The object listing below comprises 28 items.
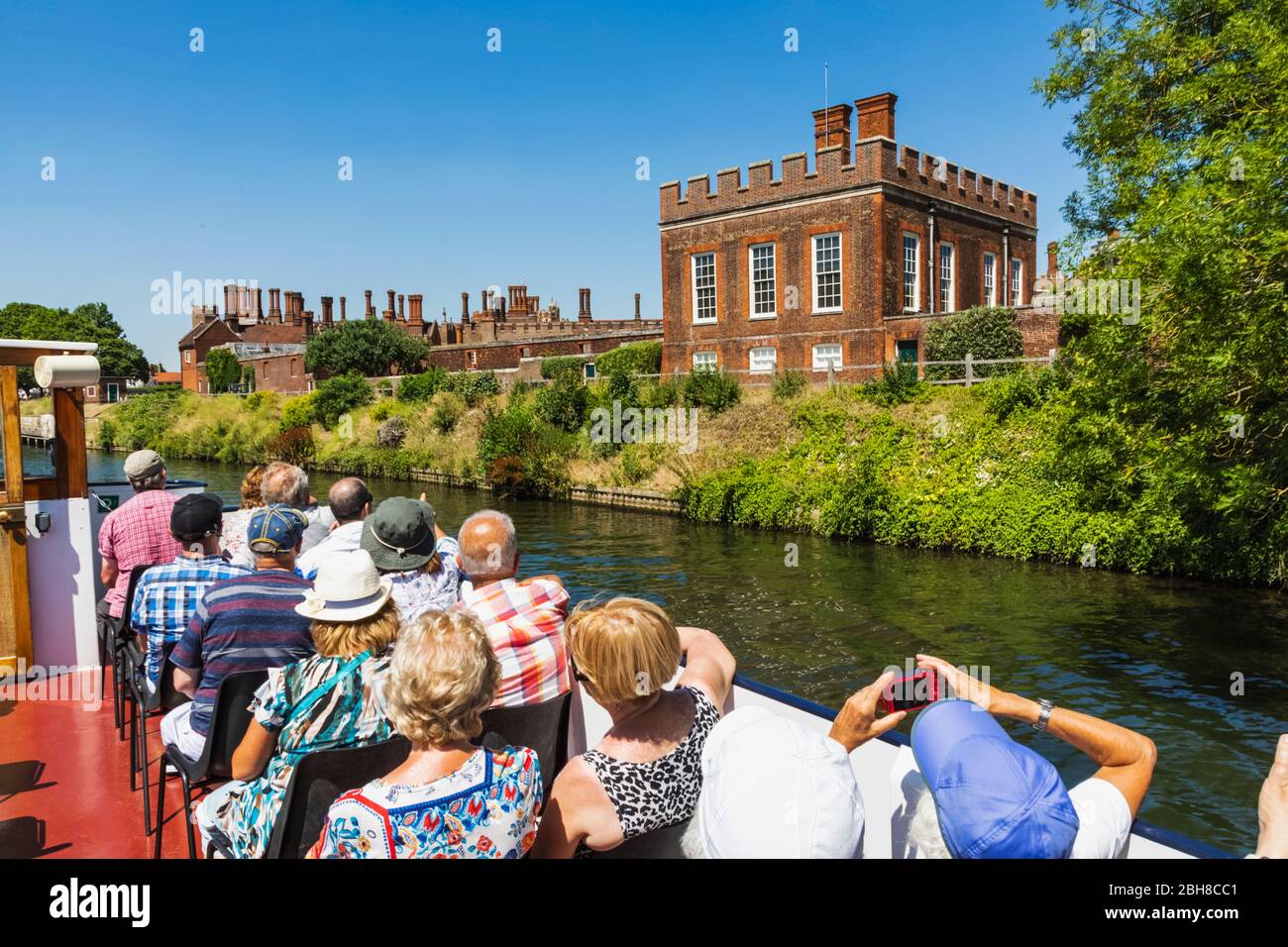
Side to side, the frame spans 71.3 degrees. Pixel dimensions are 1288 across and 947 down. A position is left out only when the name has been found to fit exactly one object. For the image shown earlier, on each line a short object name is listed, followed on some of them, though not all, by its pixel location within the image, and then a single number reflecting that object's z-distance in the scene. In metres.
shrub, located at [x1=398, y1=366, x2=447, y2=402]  37.53
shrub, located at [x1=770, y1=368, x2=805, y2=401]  24.30
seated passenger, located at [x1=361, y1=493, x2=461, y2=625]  4.35
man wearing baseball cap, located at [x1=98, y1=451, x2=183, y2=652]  5.60
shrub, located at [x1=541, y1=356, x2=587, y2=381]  30.20
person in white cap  2.23
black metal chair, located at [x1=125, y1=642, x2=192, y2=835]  3.93
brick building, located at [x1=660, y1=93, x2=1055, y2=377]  27.02
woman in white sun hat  2.96
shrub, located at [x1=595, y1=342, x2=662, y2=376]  33.72
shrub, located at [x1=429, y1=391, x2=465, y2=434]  34.38
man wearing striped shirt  3.52
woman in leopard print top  2.65
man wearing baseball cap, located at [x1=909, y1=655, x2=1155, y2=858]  2.11
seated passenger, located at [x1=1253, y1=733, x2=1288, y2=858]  2.12
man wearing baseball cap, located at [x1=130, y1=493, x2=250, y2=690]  4.18
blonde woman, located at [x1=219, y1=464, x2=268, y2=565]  5.93
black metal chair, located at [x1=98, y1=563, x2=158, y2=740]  4.97
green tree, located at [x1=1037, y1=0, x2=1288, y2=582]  10.55
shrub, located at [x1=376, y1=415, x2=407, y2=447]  36.06
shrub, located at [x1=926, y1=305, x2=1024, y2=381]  24.25
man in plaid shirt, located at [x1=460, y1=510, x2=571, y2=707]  3.55
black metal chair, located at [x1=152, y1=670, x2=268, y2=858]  3.27
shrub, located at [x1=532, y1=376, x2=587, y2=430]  28.61
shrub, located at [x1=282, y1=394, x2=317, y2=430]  42.56
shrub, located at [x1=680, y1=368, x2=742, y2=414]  25.17
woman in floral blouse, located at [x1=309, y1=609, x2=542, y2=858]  2.35
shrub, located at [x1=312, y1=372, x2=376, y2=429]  41.56
